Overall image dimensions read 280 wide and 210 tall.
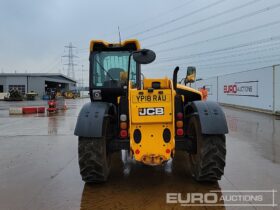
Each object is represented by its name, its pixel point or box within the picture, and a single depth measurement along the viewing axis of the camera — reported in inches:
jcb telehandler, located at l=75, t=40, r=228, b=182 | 129.0
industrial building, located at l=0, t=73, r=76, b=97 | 1594.1
